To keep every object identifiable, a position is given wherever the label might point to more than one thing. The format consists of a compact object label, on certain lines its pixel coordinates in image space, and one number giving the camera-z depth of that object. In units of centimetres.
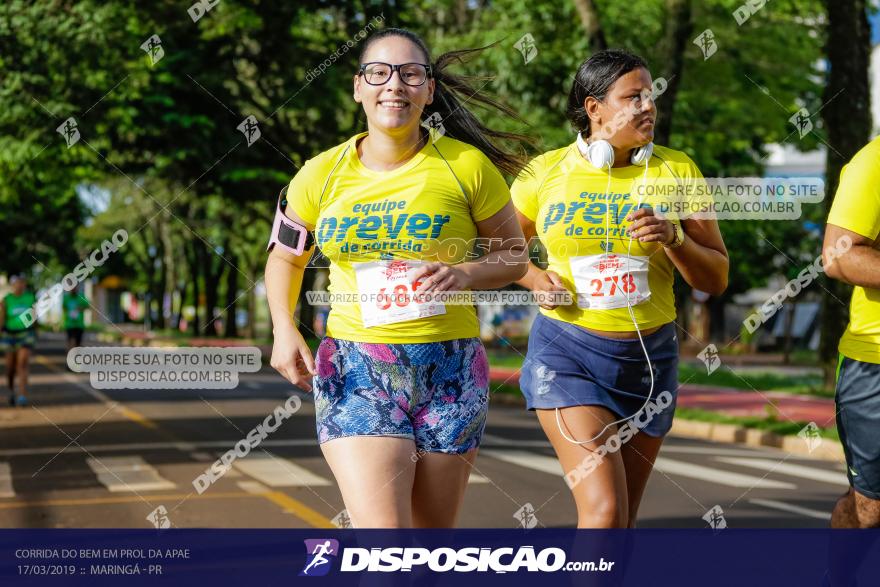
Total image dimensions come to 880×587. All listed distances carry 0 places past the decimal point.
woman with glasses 369
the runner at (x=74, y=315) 2500
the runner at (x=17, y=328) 1592
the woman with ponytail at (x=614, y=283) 444
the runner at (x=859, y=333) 385
